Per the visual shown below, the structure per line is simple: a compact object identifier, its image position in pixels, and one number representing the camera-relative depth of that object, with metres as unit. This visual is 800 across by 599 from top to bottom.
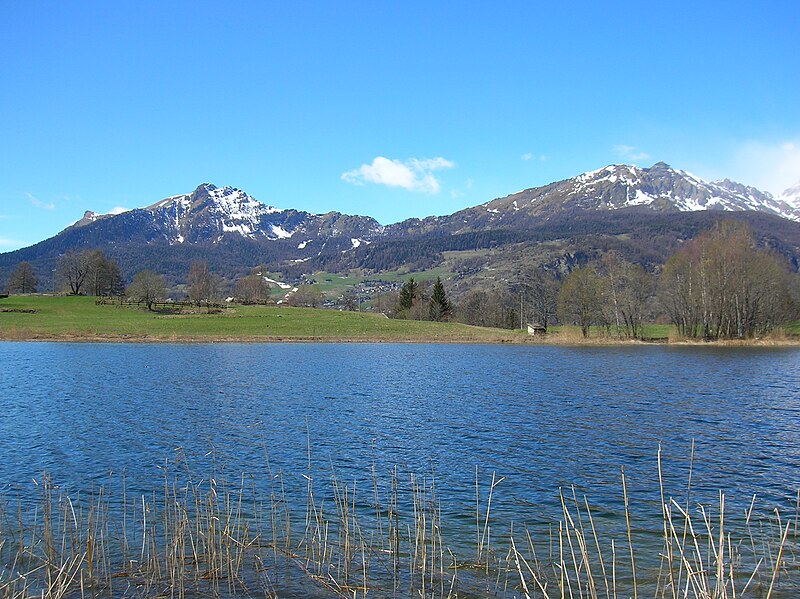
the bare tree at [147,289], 125.12
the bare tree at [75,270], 148.62
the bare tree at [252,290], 166.12
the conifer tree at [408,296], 154.50
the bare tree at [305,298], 187.25
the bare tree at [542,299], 129.25
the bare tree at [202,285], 140.75
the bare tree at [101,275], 147.62
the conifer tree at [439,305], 144.62
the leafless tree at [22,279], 157.00
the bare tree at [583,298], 101.12
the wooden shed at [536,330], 109.75
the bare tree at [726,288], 90.19
